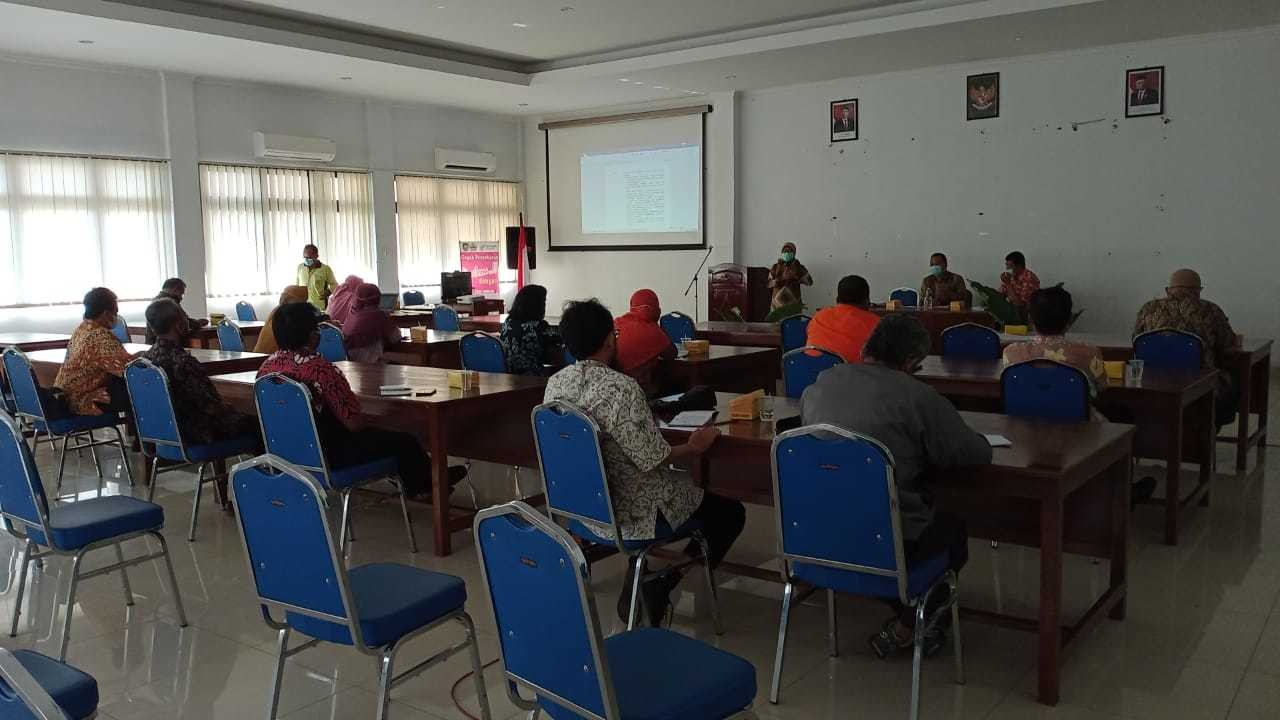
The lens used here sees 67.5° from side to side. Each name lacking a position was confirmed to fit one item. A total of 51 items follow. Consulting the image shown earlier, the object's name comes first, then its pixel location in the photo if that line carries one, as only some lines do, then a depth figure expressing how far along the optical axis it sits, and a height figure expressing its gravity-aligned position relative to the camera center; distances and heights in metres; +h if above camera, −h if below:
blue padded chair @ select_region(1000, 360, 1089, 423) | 3.91 -0.53
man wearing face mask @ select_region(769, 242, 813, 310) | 11.63 -0.09
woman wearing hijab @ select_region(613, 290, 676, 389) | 5.07 -0.41
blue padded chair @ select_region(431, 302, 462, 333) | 8.73 -0.42
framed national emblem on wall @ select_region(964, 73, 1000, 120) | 10.56 +1.85
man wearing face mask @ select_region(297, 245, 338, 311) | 11.16 -0.06
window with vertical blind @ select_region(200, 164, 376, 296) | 11.23 +0.63
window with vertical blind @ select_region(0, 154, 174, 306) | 9.55 +0.52
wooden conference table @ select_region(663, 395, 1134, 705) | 2.76 -0.79
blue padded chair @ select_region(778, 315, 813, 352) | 6.71 -0.46
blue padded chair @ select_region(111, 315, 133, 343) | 7.87 -0.44
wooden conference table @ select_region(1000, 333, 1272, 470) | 5.56 -0.67
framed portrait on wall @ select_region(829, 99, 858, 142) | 11.66 +1.78
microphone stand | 13.18 -0.27
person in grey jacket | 2.70 -0.44
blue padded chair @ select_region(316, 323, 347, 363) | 6.36 -0.47
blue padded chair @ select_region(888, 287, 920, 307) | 10.32 -0.33
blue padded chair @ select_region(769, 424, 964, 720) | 2.54 -0.70
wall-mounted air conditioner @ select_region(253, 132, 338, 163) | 11.36 +1.53
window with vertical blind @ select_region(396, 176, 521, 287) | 13.44 +0.78
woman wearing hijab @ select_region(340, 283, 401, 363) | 6.34 -0.35
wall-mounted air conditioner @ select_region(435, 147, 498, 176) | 13.55 +1.59
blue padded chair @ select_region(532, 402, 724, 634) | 2.94 -0.67
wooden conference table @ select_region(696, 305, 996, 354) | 7.31 -0.50
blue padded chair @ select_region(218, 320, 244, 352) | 7.21 -0.47
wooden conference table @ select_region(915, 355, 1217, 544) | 4.29 -0.69
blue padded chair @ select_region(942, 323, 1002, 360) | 5.75 -0.47
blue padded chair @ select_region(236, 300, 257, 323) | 10.17 -0.39
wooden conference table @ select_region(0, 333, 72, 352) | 7.01 -0.47
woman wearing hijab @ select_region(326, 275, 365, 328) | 7.69 -0.23
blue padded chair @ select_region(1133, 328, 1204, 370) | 5.06 -0.48
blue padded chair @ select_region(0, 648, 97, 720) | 1.29 -0.85
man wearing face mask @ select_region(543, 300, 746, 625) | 2.94 -0.53
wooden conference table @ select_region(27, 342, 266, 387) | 5.75 -0.52
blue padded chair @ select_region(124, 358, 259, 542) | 4.45 -0.71
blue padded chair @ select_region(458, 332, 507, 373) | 5.72 -0.49
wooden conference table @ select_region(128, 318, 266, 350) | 8.23 -0.51
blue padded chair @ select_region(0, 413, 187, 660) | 2.94 -0.79
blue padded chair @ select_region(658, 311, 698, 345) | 7.27 -0.45
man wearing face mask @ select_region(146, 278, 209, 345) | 7.68 -0.12
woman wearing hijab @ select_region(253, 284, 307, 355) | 6.36 -0.45
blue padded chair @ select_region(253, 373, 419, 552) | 3.91 -0.68
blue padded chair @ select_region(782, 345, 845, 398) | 4.72 -0.49
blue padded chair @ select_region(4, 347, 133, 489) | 5.25 -0.72
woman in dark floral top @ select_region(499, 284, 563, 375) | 5.41 -0.36
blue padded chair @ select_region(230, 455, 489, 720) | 2.28 -0.79
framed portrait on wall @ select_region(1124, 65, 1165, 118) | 9.63 +1.71
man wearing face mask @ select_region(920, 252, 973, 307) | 10.23 -0.23
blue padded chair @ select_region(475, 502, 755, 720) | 1.79 -0.77
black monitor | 12.34 -0.18
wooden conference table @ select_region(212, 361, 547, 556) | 4.25 -0.64
